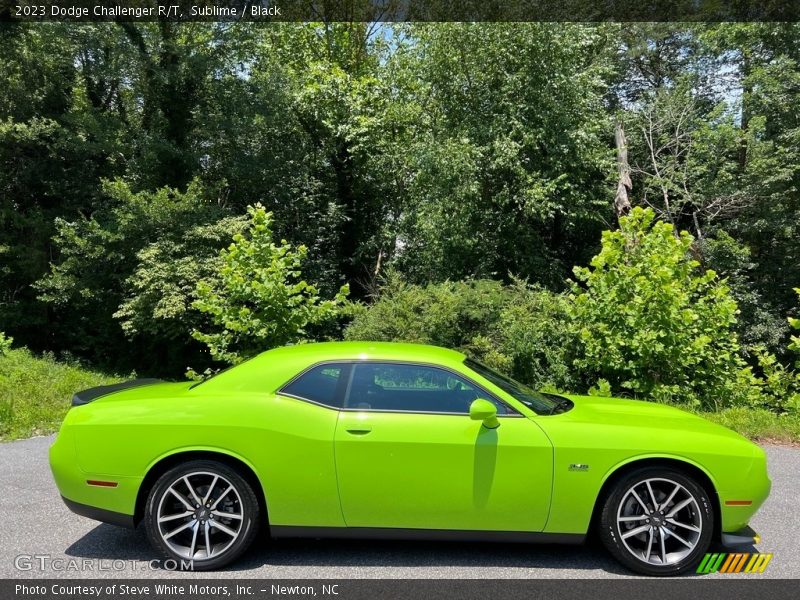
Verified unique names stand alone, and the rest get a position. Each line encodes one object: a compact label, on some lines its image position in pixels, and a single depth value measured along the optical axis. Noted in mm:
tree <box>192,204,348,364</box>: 9398
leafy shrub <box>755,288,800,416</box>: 9602
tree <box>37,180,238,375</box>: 15477
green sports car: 3807
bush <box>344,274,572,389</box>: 10789
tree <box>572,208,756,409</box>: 9281
